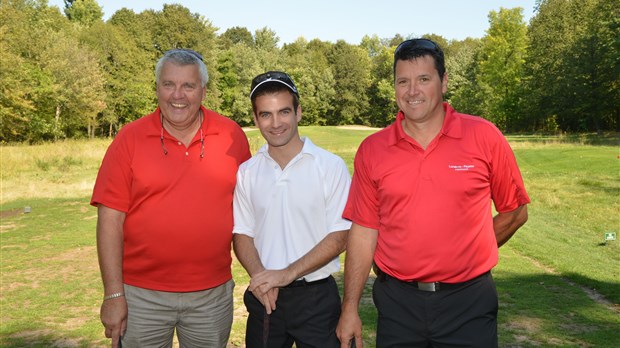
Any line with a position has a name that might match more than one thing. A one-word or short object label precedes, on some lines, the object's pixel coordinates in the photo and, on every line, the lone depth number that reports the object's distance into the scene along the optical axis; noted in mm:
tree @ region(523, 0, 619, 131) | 49562
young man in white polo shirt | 3580
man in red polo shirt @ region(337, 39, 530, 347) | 3268
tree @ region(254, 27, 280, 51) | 100875
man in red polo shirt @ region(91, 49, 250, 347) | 3723
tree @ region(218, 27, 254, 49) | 115125
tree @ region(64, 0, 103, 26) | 86125
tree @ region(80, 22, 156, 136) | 57372
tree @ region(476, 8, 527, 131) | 61781
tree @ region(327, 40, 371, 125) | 85688
